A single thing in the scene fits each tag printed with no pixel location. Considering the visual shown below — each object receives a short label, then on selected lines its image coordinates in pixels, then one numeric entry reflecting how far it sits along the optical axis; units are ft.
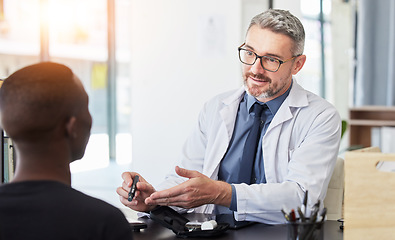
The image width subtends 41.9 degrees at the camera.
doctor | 5.57
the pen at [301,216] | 3.92
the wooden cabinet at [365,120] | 16.14
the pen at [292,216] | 3.94
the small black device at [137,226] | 4.92
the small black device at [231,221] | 5.10
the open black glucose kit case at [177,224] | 4.69
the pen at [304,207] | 4.09
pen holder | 3.89
